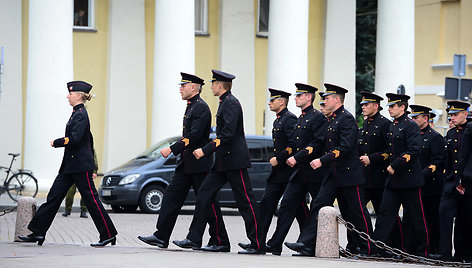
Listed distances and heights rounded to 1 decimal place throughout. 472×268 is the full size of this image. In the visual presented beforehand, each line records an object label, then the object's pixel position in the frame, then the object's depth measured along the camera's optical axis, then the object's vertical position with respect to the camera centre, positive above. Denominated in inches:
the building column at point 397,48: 1203.9 +67.4
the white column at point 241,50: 1266.0 +66.9
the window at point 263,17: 1302.5 +110.1
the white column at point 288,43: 1129.4 +67.8
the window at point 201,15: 1262.3 +108.1
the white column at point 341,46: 1318.9 +76.0
